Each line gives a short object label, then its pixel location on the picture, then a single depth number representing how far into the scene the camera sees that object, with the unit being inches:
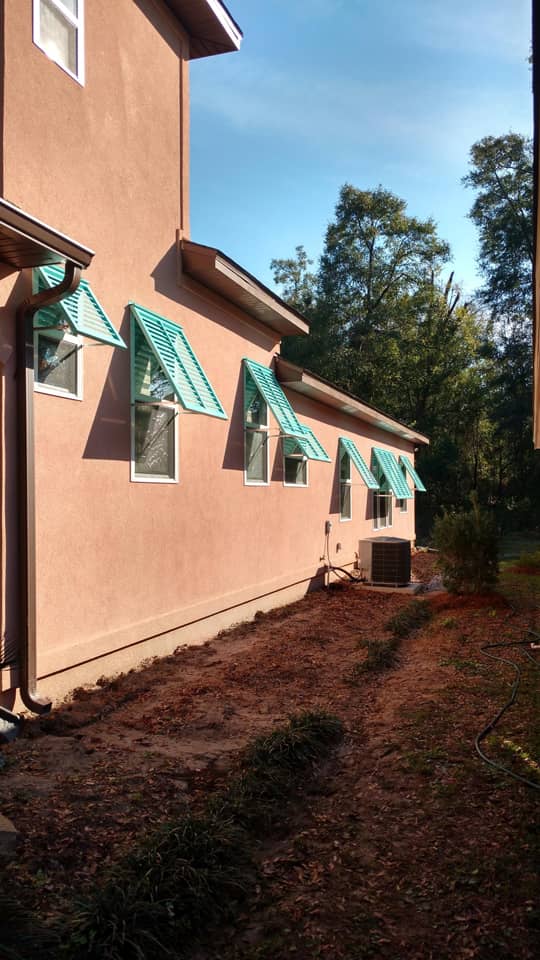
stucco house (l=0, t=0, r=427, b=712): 211.6
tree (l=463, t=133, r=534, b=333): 1221.1
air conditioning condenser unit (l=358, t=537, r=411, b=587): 557.9
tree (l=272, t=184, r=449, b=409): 1284.4
